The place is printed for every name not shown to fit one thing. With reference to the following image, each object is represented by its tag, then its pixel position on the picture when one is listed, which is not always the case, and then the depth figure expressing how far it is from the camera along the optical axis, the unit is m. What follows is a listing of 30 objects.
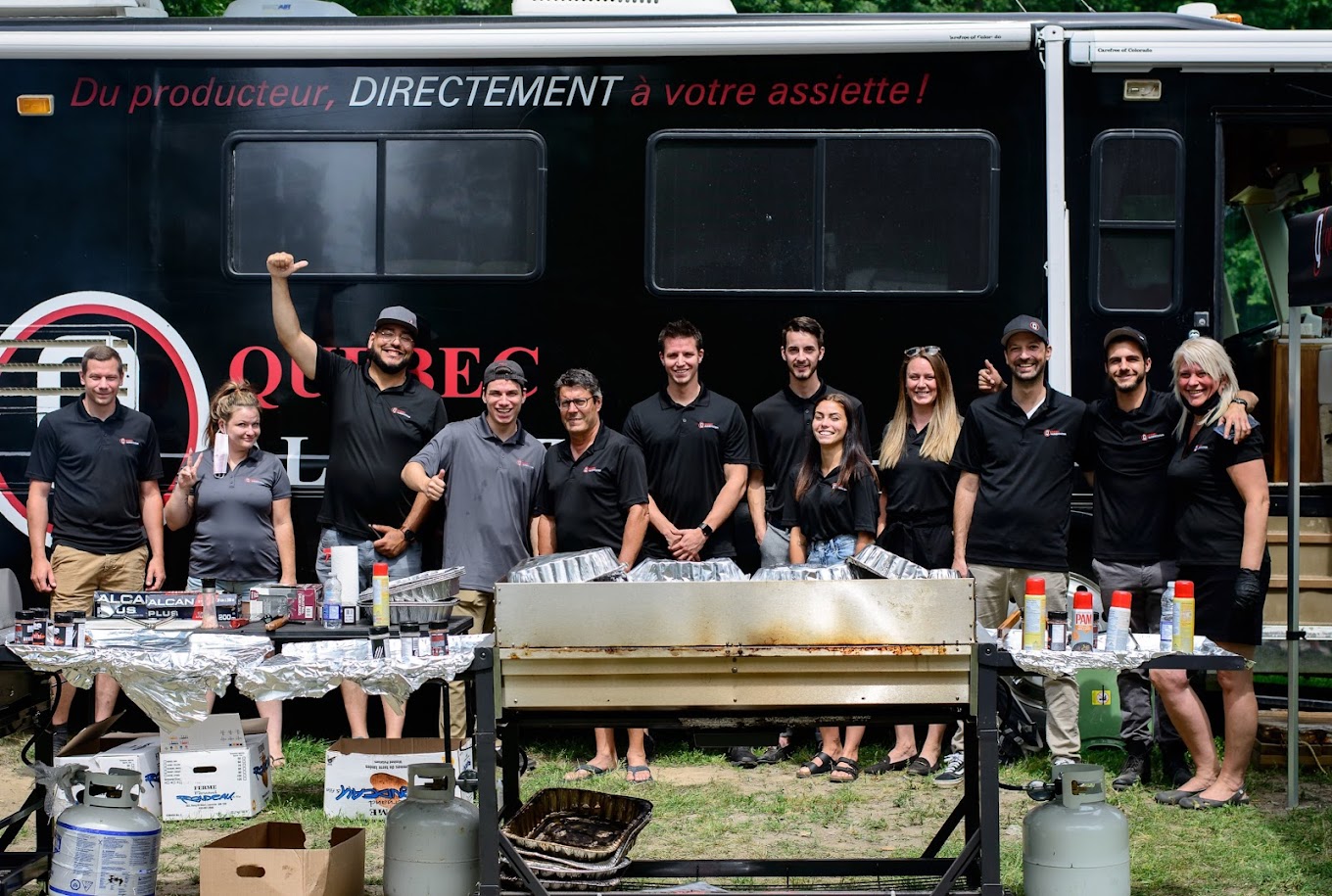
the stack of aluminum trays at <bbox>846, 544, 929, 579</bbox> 5.21
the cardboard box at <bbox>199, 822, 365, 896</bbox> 5.14
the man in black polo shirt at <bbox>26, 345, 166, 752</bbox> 7.34
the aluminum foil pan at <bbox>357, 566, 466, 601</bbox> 5.57
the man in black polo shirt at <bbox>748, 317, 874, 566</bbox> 7.24
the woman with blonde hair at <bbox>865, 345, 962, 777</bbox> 7.25
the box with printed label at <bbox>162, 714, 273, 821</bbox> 6.62
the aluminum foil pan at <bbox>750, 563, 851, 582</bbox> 5.25
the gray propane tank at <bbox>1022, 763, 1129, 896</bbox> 4.95
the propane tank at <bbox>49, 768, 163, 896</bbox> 5.06
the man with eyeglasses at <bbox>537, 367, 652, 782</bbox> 7.06
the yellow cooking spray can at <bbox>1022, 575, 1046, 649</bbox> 5.14
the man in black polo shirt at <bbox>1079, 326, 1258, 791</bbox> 6.86
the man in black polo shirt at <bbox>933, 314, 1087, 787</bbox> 6.96
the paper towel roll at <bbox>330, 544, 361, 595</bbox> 5.62
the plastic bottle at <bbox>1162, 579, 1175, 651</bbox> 5.18
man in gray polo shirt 7.13
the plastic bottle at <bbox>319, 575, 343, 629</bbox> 5.50
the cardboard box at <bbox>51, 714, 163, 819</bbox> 6.39
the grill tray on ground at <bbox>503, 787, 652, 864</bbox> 5.09
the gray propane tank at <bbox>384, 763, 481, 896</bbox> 5.07
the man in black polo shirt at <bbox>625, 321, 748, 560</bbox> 7.24
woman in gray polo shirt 7.29
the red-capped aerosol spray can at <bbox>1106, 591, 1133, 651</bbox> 5.12
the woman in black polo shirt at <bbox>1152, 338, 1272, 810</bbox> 6.58
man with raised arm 7.25
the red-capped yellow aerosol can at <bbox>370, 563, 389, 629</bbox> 5.35
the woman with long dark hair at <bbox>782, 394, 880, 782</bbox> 7.06
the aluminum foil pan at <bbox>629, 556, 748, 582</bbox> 5.39
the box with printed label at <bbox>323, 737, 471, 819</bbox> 6.60
